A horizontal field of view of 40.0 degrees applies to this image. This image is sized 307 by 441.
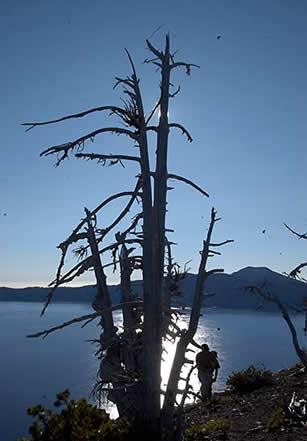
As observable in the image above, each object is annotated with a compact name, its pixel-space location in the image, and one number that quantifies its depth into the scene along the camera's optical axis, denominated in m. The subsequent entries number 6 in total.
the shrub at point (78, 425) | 5.84
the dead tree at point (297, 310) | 8.24
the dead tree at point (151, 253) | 7.11
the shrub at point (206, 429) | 8.87
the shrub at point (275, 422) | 8.62
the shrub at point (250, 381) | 15.16
